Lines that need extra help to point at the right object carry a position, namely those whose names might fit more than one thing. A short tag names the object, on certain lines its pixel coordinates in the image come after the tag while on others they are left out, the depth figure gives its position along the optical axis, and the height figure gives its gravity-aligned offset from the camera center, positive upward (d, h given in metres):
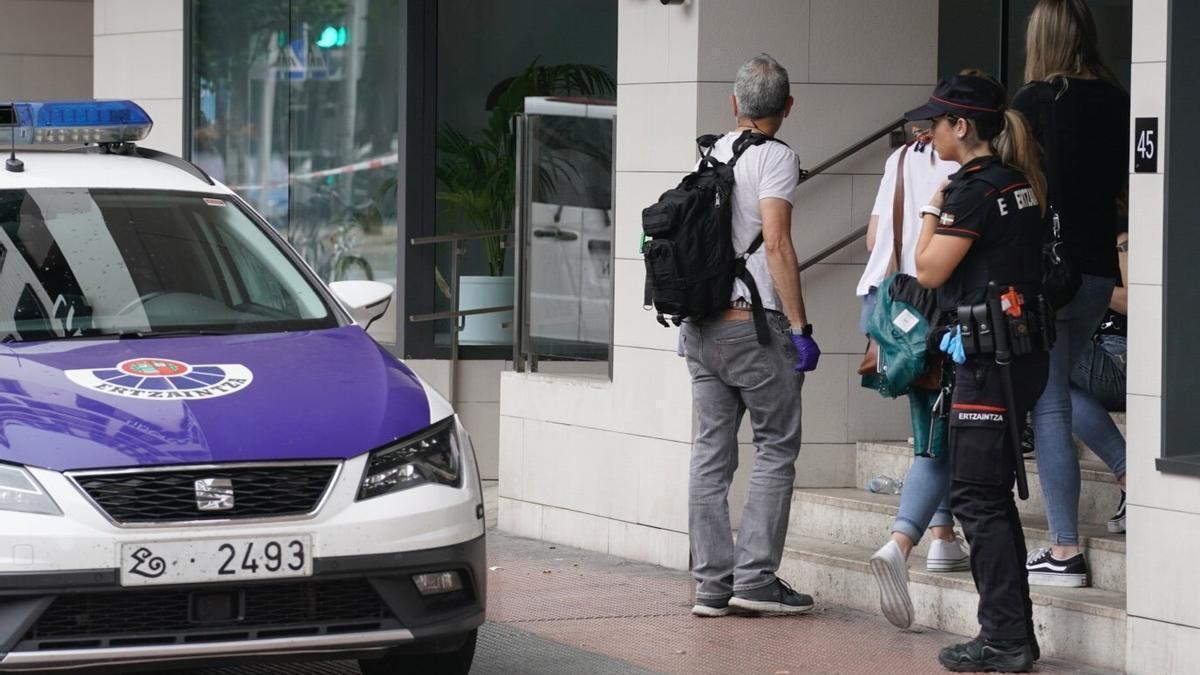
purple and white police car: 8.84 -0.57
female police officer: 11.11 -0.09
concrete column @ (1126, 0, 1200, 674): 10.87 -0.61
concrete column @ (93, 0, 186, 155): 23.71 +1.56
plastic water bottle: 14.63 -0.87
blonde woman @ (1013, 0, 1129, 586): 12.07 +0.32
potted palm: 20.79 +0.72
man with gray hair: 12.60 -0.37
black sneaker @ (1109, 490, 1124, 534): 12.55 -0.89
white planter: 20.68 -0.15
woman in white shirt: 11.94 -0.68
